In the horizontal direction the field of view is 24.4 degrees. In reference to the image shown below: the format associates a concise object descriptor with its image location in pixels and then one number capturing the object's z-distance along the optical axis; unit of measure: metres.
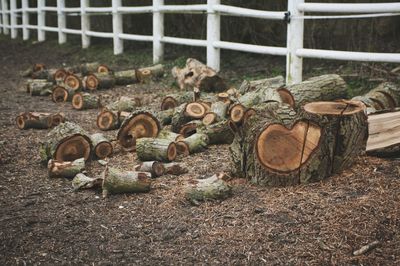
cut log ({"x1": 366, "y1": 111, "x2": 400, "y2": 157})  7.43
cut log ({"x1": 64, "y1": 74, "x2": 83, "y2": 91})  14.98
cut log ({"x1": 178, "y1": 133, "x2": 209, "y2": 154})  8.75
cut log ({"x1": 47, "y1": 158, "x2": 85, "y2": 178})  7.79
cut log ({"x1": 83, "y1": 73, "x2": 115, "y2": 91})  15.43
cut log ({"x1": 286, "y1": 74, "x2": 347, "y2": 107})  9.32
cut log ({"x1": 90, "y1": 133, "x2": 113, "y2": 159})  8.70
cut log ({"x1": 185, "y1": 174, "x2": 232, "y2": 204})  6.63
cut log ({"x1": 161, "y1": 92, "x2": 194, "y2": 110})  11.36
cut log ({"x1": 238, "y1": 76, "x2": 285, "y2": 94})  10.52
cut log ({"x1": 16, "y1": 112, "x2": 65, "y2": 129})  10.87
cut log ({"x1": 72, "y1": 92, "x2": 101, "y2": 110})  12.91
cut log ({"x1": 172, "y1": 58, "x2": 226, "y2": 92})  13.22
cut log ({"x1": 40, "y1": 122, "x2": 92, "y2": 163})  8.25
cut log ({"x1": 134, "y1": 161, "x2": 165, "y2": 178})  7.67
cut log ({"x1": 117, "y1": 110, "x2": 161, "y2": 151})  9.06
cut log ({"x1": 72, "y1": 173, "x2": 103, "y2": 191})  7.24
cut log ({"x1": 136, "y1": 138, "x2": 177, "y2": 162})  8.25
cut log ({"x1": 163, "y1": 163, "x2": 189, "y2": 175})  7.81
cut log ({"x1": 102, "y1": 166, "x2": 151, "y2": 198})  6.96
